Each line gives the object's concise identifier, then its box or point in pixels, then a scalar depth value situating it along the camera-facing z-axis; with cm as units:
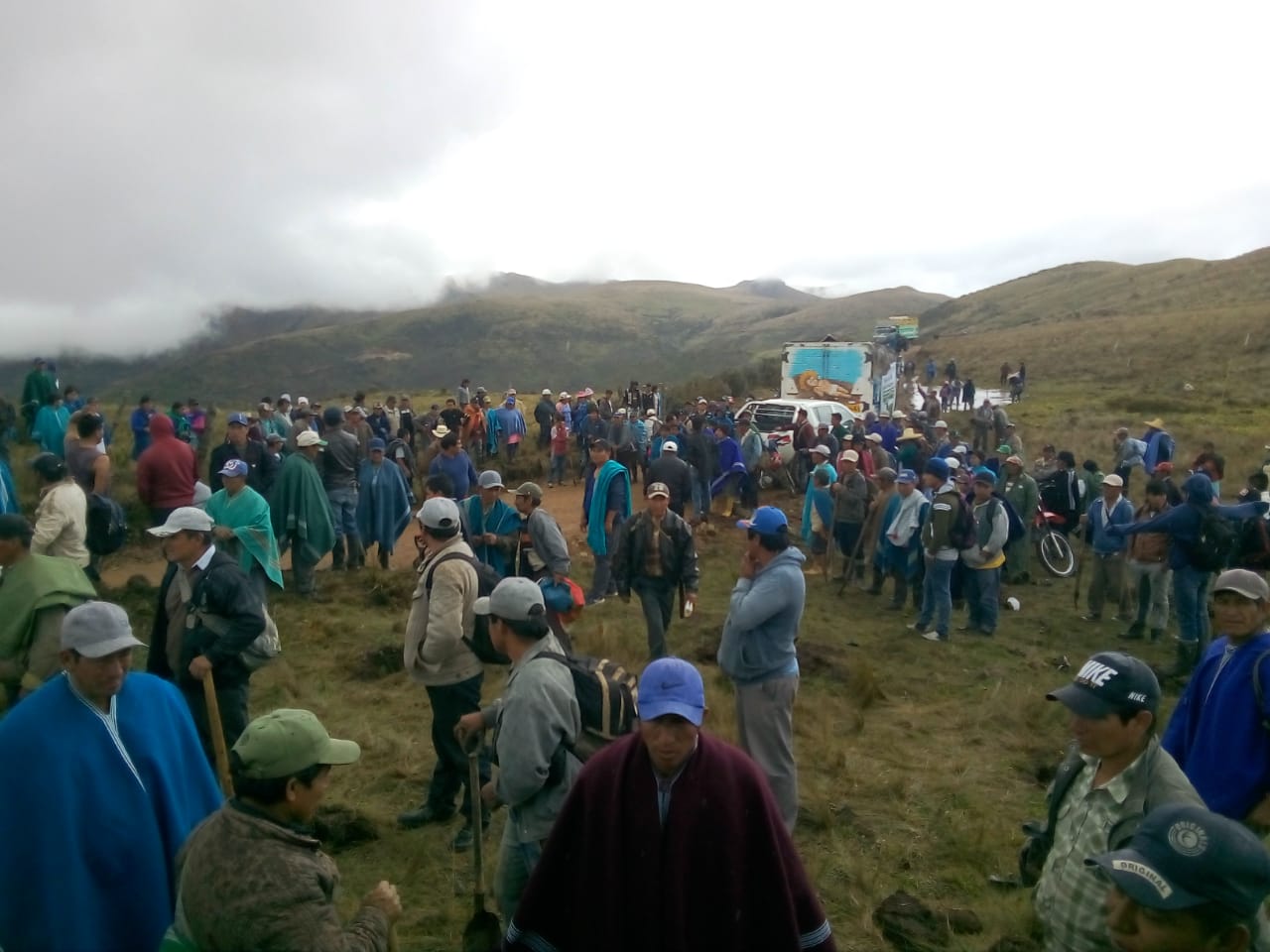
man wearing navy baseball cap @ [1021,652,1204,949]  259
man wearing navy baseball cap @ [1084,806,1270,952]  189
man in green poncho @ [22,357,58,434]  1498
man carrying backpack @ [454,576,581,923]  321
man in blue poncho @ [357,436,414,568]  1038
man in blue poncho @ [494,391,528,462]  1870
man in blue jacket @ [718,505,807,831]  468
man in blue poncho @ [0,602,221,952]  273
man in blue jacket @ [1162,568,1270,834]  355
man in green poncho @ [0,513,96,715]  383
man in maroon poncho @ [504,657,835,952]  245
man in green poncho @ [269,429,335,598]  922
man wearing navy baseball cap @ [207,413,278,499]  998
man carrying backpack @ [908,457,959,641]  933
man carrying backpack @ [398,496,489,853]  471
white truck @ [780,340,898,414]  2450
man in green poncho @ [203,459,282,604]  670
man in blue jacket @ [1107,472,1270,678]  806
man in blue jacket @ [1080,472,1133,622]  991
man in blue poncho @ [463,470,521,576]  708
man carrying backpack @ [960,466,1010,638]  942
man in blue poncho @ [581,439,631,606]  893
